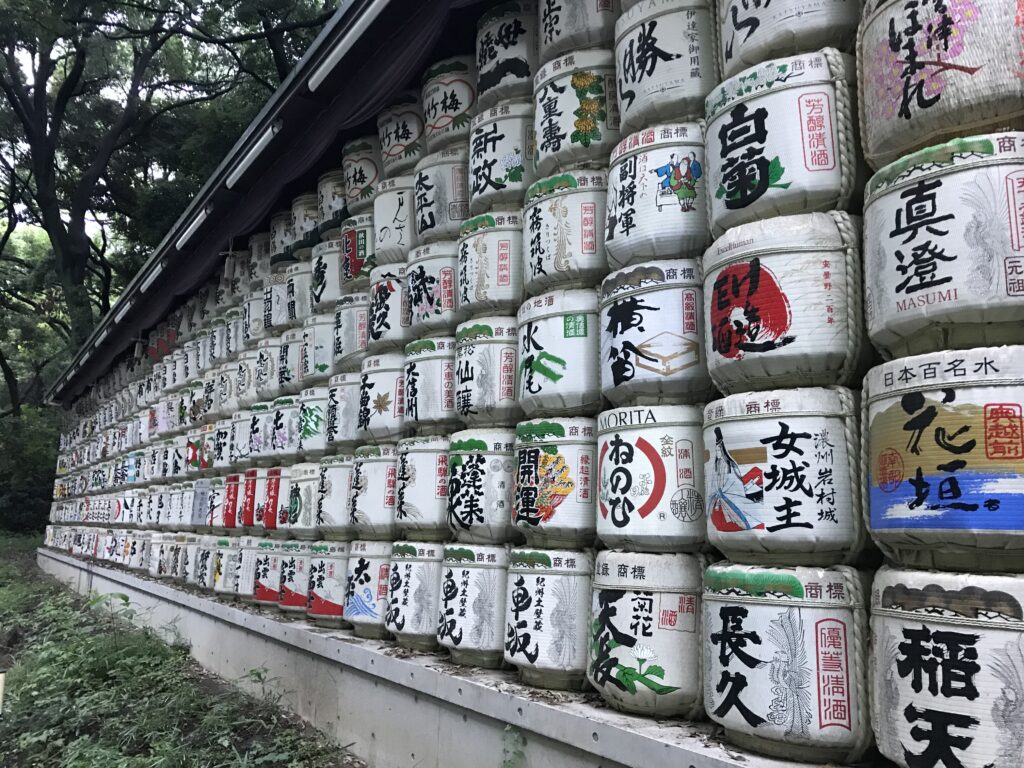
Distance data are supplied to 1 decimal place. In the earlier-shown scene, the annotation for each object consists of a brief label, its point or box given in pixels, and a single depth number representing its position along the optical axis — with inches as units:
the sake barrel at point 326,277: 250.2
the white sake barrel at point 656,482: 121.8
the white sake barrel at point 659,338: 126.1
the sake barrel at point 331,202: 255.3
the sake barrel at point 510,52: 174.2
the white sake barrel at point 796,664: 96.1
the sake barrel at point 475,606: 154.4
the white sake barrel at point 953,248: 85.4
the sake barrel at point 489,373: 163.6
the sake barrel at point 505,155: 171.0
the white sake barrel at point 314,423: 241.0
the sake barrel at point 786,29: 110.6
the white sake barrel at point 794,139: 108.0
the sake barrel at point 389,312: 205.0
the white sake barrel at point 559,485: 140.2
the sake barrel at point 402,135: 213.2
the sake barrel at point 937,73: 87.8
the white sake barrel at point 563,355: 145.0
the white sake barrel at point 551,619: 135.4
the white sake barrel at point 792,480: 100.2
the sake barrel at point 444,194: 192.2
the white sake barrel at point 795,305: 104.0
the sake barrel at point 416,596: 173.2
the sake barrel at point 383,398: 201.0
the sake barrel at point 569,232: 148.5
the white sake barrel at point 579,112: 152.2
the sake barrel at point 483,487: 159.9
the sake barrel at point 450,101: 192.7
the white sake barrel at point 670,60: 131.4
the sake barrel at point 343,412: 222.2
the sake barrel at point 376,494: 195.8
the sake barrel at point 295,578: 230.5
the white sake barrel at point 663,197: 129.3
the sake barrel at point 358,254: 229.5
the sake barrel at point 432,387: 182.1
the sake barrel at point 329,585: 211.9
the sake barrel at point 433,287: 186.5
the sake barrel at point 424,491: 178.2
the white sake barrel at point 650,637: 117.4
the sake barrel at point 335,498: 217.3
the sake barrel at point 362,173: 237.0
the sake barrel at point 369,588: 192.2
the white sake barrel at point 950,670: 78.9
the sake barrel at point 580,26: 155.7
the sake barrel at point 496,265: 168.2
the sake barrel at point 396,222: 209.8
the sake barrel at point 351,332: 226.8
